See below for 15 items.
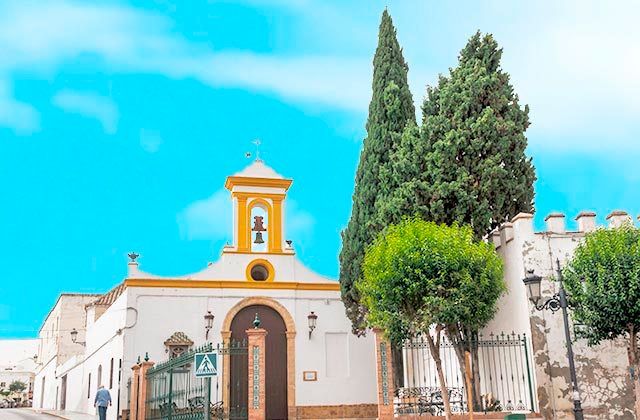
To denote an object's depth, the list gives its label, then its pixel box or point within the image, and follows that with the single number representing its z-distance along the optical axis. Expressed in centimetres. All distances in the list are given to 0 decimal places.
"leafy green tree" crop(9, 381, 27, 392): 6946
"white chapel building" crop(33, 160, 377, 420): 2247
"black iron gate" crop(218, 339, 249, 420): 2176
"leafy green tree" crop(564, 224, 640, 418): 1423
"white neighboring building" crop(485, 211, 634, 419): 1586
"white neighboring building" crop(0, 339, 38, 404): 6839
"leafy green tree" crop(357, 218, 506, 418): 1541
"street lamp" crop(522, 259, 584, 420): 1229
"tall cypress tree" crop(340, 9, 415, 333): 2073
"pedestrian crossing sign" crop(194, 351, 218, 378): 1126
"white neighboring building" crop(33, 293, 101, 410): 4312
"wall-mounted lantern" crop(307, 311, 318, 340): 2352
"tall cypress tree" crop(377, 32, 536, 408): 1747
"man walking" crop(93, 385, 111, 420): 1931
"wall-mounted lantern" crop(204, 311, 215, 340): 2278
